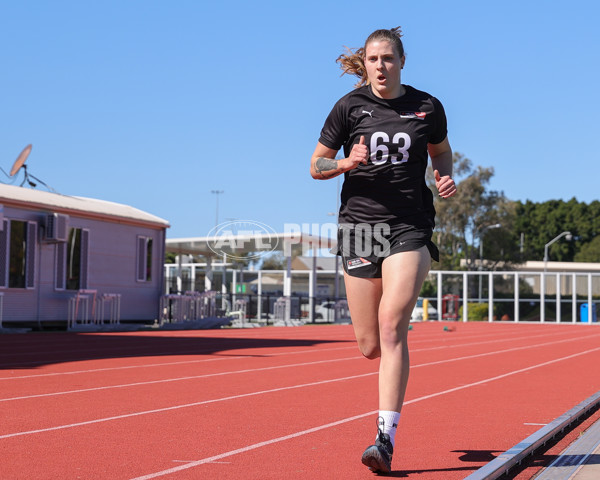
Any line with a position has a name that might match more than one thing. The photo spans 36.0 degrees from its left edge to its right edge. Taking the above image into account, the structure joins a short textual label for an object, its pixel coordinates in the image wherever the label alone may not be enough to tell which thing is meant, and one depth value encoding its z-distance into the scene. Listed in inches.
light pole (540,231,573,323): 1838.1
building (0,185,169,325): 936.3
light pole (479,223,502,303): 2494.5
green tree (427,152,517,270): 2474.2
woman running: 188.9
